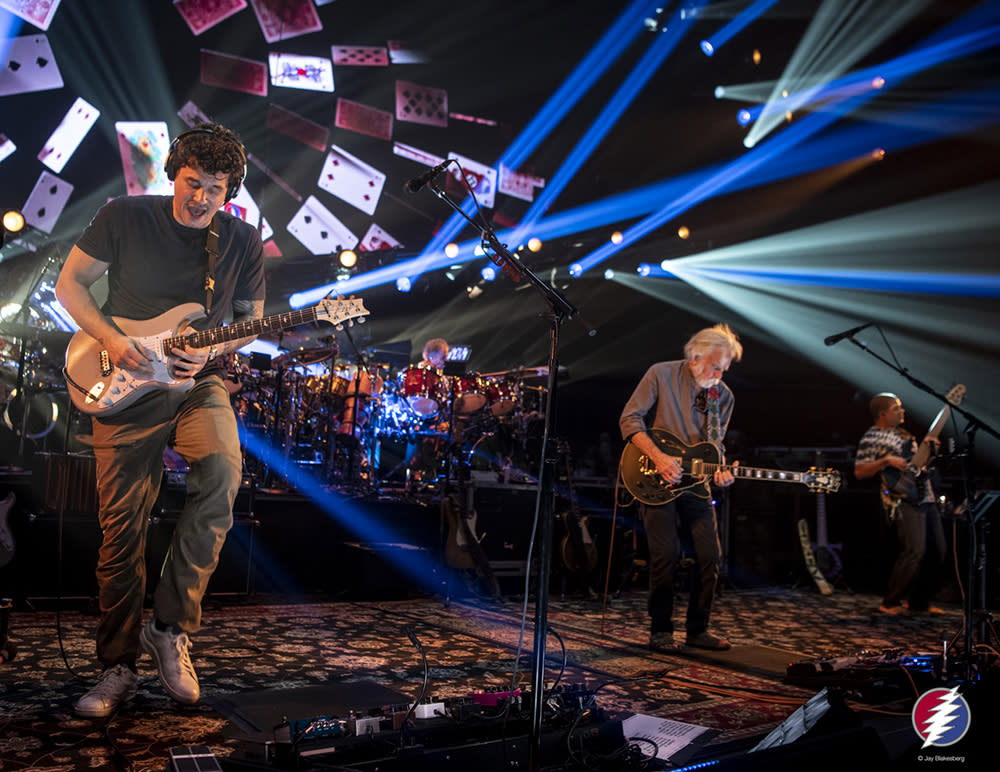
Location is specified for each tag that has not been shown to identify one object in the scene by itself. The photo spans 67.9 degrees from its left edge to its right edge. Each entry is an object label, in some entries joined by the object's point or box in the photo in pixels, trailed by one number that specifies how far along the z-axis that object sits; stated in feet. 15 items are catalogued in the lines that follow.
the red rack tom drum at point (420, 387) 29.30
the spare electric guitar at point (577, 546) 22.74
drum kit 25.99
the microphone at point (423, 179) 8.34
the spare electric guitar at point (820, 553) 28.42
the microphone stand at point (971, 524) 12.98
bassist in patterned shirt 22.63
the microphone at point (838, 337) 14.65
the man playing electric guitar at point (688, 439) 14.90
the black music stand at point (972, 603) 12.31
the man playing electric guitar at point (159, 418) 8.68
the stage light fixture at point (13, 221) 19.38
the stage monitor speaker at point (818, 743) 5.76
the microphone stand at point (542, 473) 6.13
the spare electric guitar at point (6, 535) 11.31
